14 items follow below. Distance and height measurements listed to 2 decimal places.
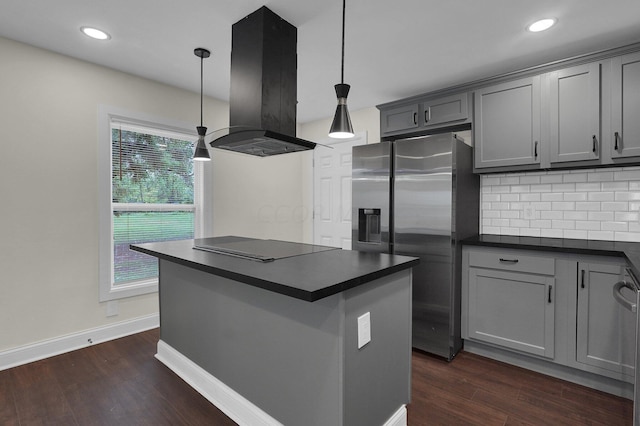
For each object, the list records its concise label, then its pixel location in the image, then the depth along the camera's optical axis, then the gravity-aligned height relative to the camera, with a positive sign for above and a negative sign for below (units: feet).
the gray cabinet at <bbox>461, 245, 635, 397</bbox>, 7.07 -2.54
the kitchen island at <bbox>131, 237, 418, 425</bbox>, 4.71 -2.16
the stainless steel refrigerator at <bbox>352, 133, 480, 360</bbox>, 8.83 -0.12
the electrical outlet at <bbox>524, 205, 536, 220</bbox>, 9.80 -0.07
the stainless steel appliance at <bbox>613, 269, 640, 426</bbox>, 4.94 -1.57
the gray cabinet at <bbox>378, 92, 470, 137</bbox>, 10.09 +3.18
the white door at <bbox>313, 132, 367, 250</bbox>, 14.39 +0.79
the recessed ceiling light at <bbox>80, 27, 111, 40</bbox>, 7.79 +4.35
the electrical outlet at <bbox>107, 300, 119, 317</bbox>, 10.01 -3.06
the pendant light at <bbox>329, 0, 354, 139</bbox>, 6.09 +1.74
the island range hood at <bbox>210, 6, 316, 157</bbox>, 6.79 +2.71
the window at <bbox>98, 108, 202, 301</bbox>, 9.95 +0.54
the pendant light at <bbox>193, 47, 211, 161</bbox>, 9.34 +1.73
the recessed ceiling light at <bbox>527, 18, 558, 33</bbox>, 7.06 +4.14
